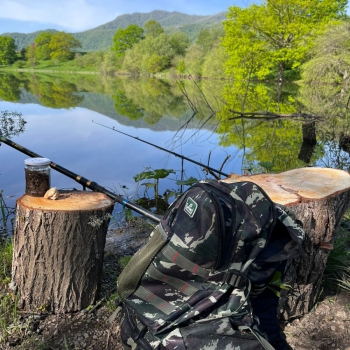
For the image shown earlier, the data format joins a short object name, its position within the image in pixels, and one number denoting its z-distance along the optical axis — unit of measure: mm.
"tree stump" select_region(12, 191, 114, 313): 2145
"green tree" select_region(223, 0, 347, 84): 26328
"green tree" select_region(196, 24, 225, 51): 65606
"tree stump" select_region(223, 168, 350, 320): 2131
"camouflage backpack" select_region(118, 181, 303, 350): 1470
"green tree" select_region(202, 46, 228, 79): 21500
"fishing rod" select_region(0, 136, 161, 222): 2498
